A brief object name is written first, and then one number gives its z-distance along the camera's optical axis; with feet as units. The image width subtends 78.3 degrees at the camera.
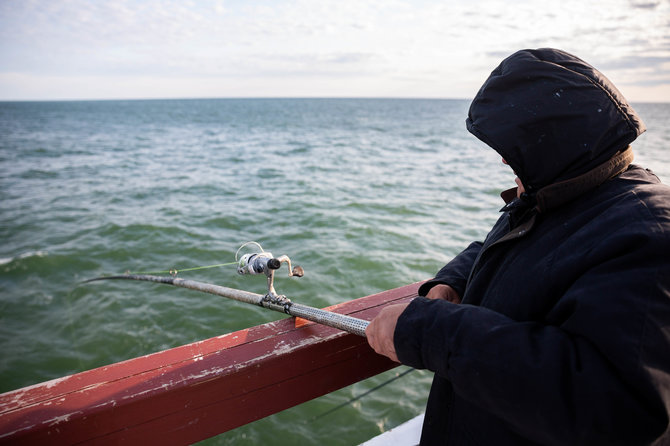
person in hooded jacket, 2.99
